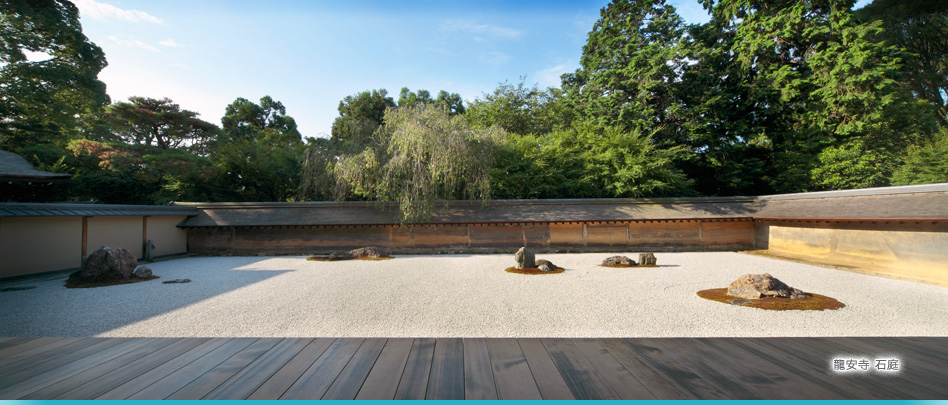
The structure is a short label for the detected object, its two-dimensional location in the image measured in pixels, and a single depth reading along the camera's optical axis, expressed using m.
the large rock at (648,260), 8.69
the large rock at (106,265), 7.05
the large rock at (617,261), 8.70
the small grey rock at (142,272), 7.41
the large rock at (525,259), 8.17
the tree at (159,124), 19.35
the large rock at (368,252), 10.55
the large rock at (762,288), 5.27
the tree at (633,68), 14.58
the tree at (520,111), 18.50
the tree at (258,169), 14.98
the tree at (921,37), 16.56
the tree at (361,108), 26.81
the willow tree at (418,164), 10.59
